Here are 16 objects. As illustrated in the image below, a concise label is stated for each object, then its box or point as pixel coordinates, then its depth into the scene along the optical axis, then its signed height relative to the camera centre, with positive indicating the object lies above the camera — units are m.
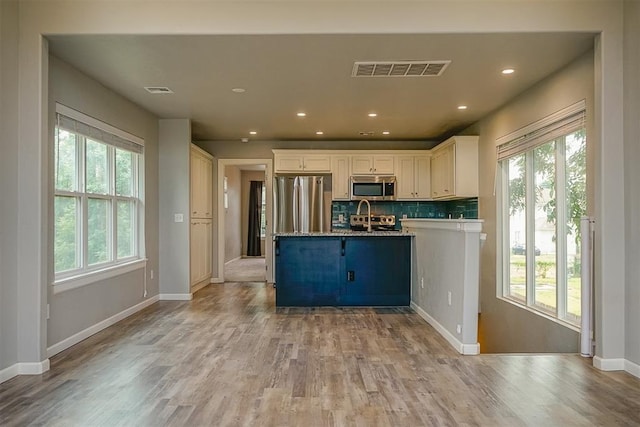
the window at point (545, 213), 3.93 -0.03
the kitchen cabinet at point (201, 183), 6.59 +0.45
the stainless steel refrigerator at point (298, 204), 7.37 +0.12
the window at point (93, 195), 3.88 +0.17
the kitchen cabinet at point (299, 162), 7.29 +0.80
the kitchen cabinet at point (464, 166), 6.13 +0.62
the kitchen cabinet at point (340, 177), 7.30 +0.56
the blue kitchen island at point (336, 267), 5.46 -0.69
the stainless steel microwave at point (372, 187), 7.27 +0.39
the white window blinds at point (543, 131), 3.80 +0.78
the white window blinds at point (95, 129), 3.85 +0.82
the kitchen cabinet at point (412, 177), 7.38 +0.56
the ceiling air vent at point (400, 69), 3.83 +1.27
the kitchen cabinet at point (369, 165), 7.32 +0.76
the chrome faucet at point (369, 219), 6.90 -0.13
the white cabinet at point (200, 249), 6.55 -0.59
